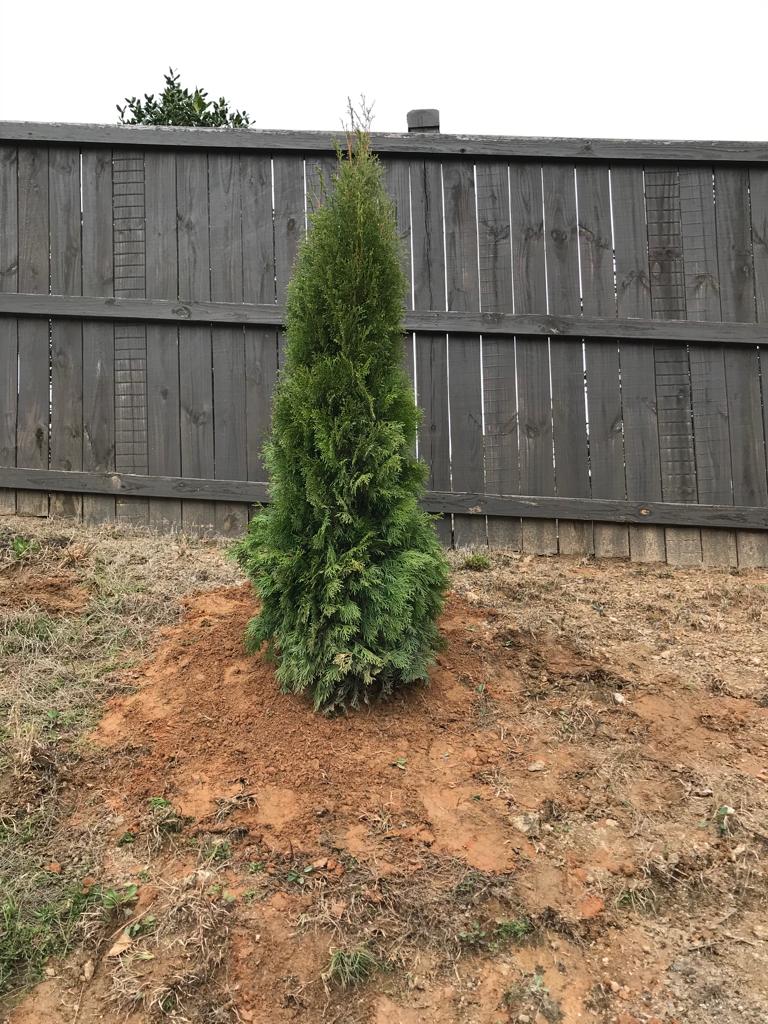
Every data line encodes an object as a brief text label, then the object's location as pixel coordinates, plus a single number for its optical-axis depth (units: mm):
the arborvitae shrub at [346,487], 3395
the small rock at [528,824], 2873
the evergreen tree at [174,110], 7812
